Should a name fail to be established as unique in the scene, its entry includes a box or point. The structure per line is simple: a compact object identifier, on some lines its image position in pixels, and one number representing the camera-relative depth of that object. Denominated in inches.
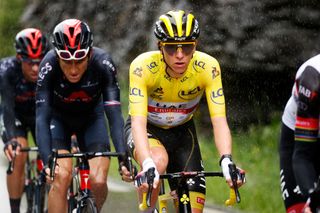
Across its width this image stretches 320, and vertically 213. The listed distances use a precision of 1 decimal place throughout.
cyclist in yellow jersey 491.8
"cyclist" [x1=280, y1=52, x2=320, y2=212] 364.2
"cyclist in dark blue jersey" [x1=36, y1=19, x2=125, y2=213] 579.8
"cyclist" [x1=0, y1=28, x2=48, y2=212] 750.5
